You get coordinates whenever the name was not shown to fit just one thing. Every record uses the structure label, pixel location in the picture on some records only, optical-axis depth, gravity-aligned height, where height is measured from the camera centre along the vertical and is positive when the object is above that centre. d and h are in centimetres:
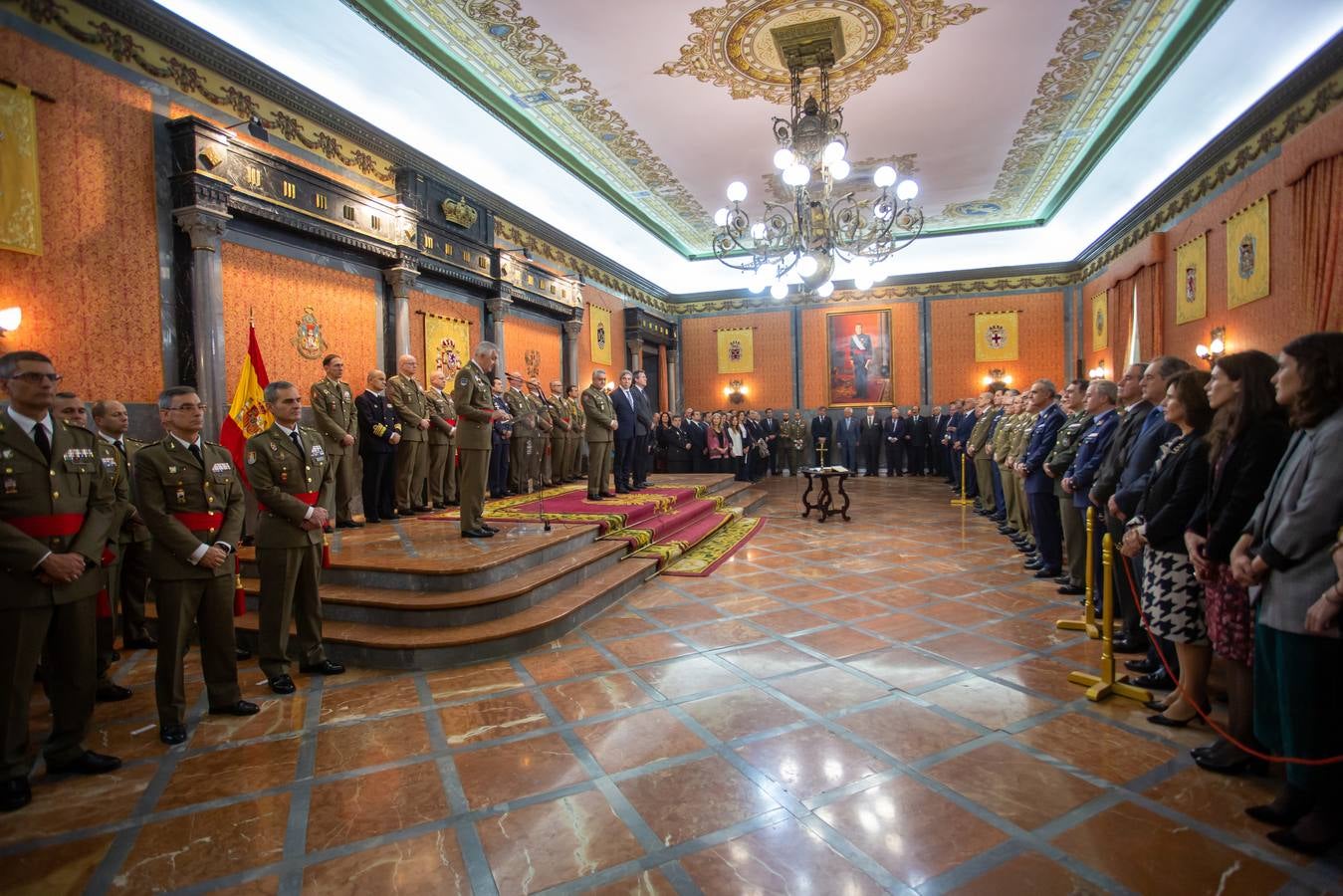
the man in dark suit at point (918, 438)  1485 -29
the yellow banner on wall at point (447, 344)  816 +119
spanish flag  501 +27
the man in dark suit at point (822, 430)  1548 -6
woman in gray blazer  192 -51
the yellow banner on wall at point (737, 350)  1670 +201
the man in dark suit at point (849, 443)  1570 -39
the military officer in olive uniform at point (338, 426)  593 +13
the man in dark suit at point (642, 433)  816 -1
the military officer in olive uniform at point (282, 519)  332 -39
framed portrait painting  1573 +164
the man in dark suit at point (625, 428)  782 +5
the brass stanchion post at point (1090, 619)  376 -118
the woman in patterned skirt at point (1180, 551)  268 -56
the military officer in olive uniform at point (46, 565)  240 -44
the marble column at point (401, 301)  736 +155
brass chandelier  648 +227
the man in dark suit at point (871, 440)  1522 -32
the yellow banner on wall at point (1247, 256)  717 +182
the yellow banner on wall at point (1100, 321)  1226 +190
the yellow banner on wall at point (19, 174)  423 +178
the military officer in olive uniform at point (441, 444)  741 -8
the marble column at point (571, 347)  1129 +149
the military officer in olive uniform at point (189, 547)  283 -45
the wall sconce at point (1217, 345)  792 +87
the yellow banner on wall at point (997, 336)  1488 +195
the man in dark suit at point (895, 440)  1480 -33
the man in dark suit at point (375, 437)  644 +2
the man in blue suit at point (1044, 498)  530 -62
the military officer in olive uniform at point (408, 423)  681 +15
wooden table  837 -94
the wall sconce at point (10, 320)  414 +81
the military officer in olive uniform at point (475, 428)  511 +7
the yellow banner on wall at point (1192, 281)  852 +183
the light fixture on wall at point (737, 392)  1666 +95
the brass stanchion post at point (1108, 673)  303 -118
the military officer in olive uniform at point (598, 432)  712 +1
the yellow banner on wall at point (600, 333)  1245 +194
